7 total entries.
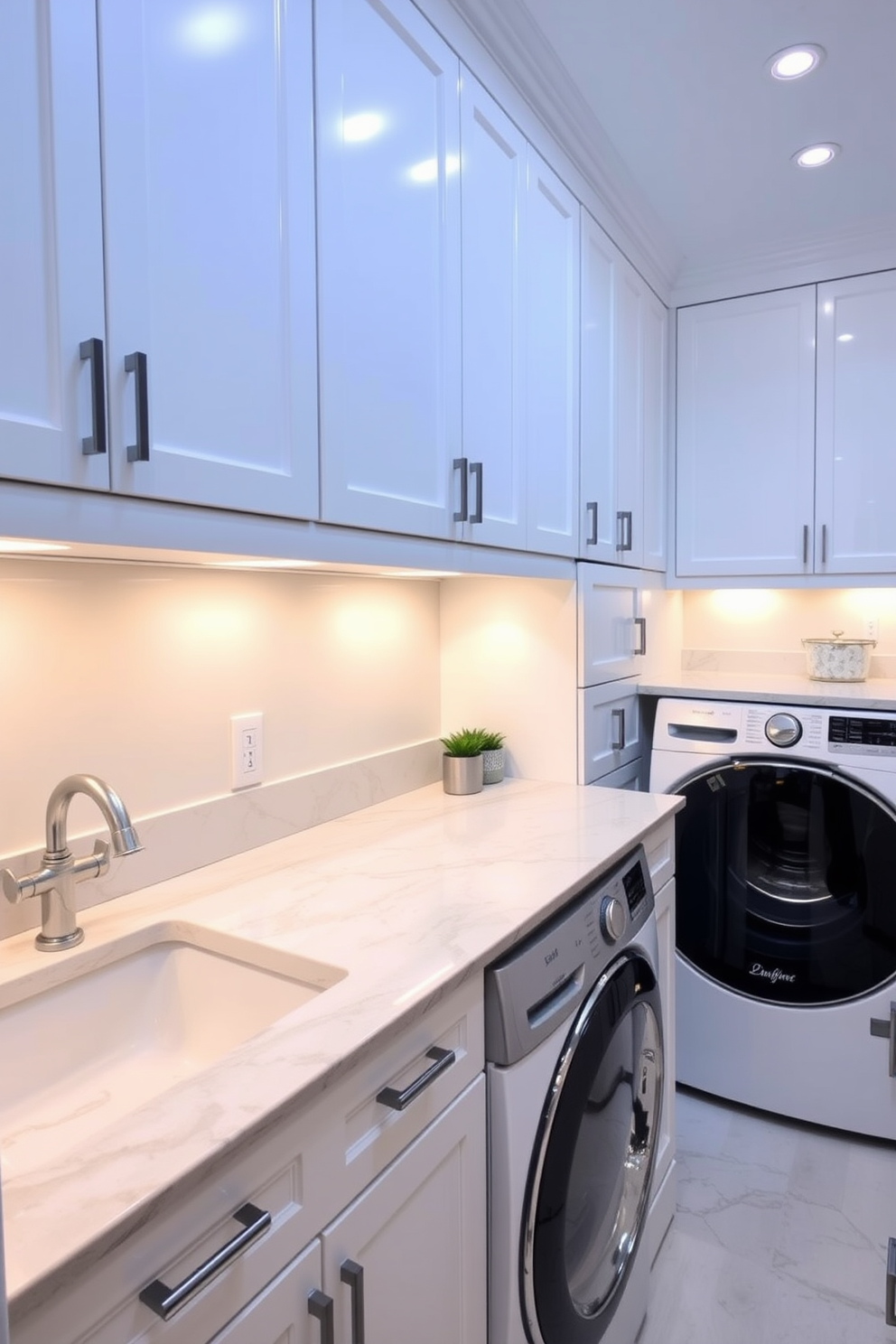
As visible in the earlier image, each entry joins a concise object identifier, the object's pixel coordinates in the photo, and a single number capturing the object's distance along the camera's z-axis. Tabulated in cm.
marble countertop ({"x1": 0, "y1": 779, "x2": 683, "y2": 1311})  60
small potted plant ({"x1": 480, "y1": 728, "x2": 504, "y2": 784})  197
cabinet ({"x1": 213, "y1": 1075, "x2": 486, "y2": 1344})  75
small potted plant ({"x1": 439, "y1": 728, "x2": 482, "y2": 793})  187
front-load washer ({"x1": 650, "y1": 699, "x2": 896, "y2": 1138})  204
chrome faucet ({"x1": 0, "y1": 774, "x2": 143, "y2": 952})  99
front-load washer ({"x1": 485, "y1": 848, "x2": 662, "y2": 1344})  107
